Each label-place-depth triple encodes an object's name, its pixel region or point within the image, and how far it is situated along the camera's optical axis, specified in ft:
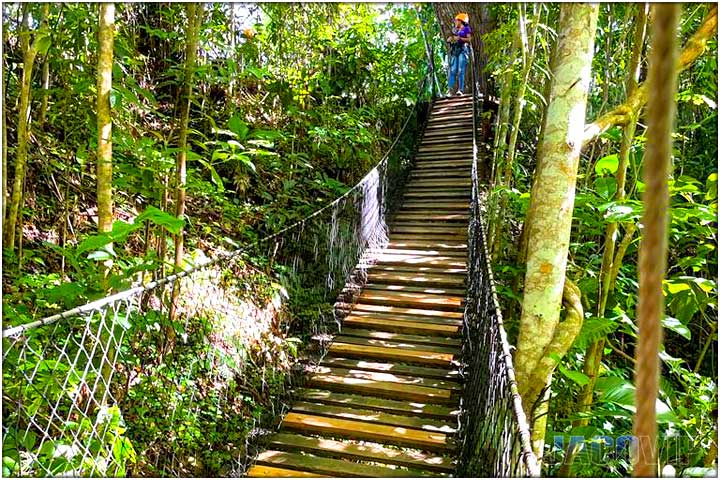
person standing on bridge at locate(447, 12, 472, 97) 22.00
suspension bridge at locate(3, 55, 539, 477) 4.75
